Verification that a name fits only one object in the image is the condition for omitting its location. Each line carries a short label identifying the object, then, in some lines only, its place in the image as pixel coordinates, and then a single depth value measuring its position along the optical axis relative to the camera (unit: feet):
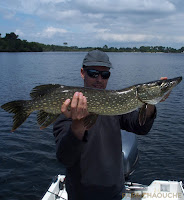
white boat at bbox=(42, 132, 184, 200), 14.49
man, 7.87
